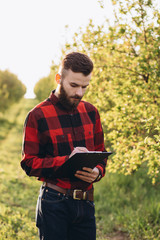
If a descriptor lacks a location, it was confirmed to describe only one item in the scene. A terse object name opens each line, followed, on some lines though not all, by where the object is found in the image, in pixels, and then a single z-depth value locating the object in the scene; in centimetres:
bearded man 259
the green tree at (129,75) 510
